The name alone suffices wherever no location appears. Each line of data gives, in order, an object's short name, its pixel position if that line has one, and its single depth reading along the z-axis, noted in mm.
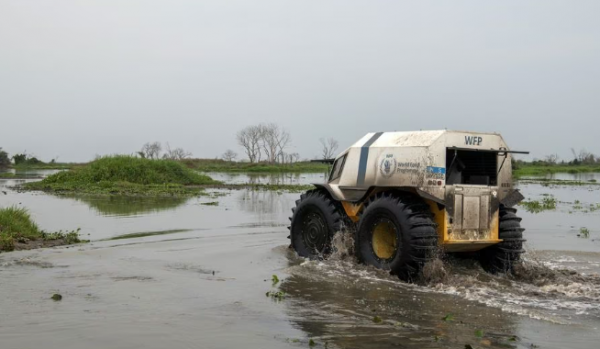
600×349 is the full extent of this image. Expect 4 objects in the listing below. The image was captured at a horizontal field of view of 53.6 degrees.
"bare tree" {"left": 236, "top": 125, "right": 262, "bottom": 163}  95375
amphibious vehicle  9477
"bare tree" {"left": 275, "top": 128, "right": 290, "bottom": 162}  88506
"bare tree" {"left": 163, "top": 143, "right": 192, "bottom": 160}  92688
